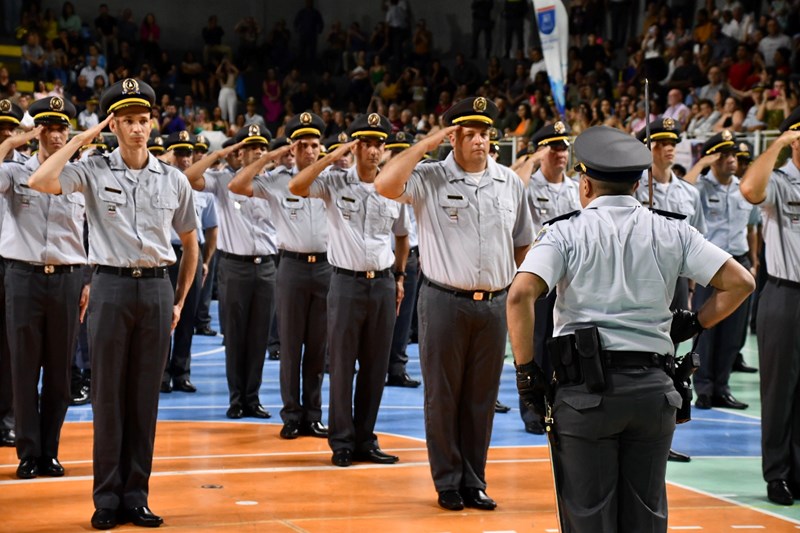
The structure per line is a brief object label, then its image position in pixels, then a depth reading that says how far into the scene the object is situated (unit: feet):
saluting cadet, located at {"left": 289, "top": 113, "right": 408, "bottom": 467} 47.13
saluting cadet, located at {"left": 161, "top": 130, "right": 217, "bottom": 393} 62.53
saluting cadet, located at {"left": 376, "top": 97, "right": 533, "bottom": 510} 39.83
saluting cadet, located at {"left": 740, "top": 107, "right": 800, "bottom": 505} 41.17
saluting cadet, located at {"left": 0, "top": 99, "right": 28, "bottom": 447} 45.55
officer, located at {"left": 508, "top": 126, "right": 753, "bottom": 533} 25.14
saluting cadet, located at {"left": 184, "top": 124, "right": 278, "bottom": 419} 57.71
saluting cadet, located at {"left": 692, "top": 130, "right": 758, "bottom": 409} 60.77
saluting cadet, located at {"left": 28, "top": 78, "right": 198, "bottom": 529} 36.21
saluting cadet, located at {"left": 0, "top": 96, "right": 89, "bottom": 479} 43.17
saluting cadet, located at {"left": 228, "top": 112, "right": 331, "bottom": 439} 52.37
